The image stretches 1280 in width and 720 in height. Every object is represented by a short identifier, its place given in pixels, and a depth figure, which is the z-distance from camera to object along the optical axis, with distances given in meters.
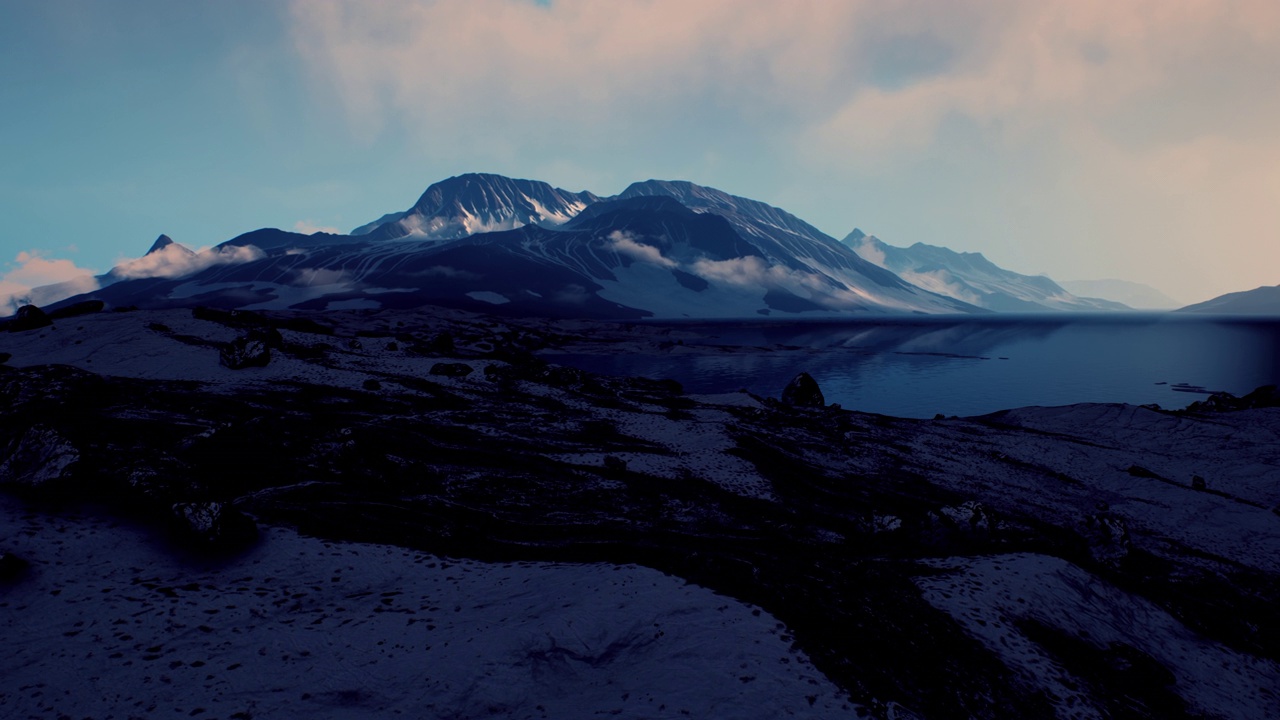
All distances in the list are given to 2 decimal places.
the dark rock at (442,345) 56.85
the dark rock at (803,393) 54.78
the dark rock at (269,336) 38.59
